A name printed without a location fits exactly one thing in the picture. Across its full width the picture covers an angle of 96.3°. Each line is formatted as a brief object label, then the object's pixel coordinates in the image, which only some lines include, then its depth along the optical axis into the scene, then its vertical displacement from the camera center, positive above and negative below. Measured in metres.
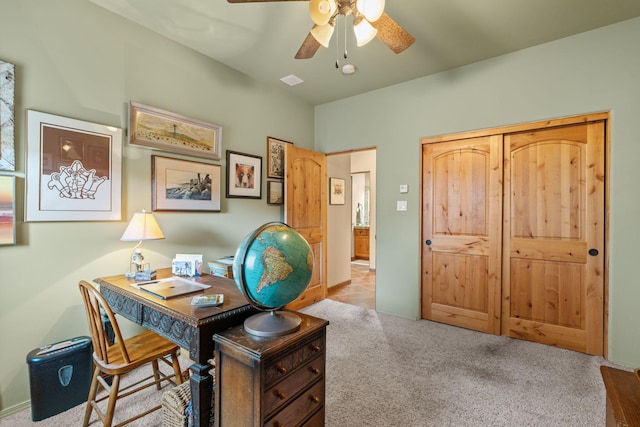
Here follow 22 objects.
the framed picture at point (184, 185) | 2.56 +0.26
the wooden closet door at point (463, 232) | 3.04 -0.22
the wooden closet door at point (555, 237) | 2.59 -0.22
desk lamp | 2.09 -0.15
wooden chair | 1.54 -0.83
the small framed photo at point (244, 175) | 3.21 +0.43
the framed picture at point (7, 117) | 1.81 +0.60
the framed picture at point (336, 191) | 4.88 +0.37
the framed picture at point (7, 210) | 1.81 +0.01
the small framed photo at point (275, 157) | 3.69 +0.72
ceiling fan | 1.61 +1.16
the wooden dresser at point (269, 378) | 1.08 -0.67
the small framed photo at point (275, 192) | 3.72 +0.26
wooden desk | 1.25 -0.53
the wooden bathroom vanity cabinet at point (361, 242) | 7.66 -0.81
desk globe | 1.12 -0.23
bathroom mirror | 8.15 +0.39
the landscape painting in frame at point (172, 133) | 2.42 +0.74
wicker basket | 1.52 -1.05
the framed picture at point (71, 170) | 1.94 +0.30
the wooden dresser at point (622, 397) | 0.79 -0.56
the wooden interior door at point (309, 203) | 3.65 +0.12
